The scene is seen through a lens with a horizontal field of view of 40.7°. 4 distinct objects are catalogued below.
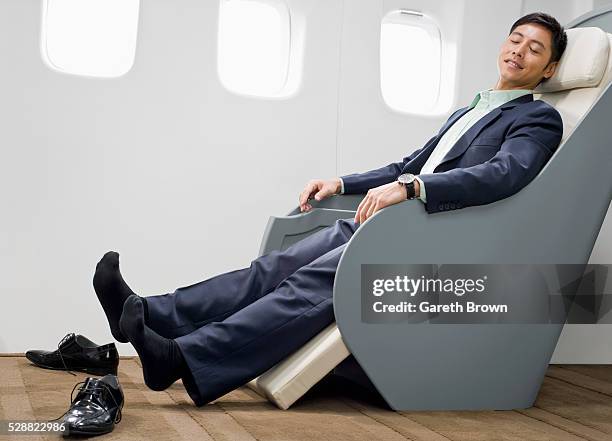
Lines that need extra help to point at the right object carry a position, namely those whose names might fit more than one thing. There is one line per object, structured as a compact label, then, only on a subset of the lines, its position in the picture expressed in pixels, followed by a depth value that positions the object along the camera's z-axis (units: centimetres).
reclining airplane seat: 191
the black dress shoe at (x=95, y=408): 161
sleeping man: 186
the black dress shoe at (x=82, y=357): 240
